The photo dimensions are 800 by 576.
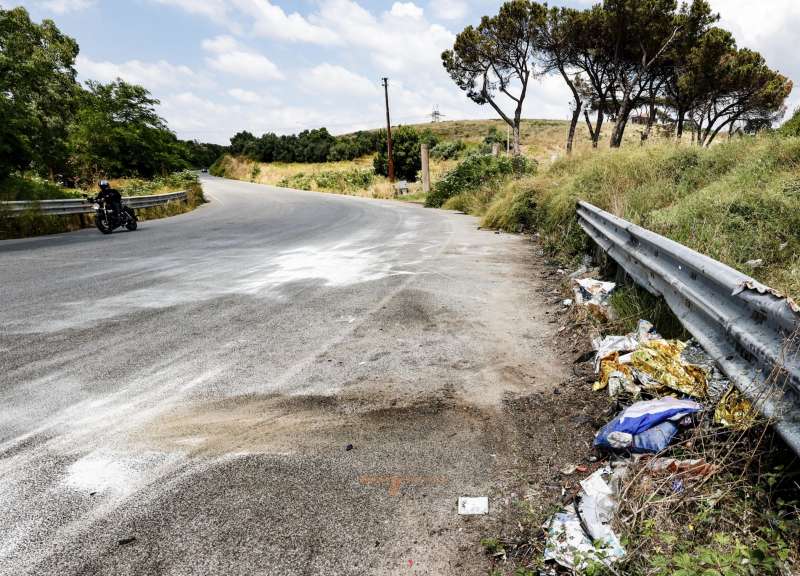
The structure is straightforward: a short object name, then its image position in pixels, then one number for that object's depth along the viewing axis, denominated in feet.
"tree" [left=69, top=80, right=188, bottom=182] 99.96
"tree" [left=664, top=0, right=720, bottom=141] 84.02
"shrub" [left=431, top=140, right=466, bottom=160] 197.57
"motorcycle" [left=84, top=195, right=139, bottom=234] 42.80
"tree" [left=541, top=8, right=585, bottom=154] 89.81
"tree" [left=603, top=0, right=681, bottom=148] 82.53
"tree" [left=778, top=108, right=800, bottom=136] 32.89
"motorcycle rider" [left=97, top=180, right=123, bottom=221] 43.52
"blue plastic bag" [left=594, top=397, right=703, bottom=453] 7.32
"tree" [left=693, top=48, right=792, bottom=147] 93.30
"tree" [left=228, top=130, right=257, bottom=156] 241.76
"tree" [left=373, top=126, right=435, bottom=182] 149.89
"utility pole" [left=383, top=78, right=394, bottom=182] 139.13
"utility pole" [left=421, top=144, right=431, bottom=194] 98.50
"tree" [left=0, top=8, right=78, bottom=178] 44.88
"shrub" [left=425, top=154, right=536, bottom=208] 59.82
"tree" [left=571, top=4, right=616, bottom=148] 86.99
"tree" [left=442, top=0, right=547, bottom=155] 92.07
